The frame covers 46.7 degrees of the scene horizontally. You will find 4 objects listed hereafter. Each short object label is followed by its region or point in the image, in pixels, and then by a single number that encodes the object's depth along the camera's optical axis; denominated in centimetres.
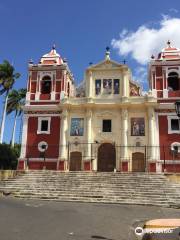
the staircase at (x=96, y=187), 1308
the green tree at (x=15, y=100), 3040
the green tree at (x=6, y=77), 2472
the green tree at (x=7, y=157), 2244
